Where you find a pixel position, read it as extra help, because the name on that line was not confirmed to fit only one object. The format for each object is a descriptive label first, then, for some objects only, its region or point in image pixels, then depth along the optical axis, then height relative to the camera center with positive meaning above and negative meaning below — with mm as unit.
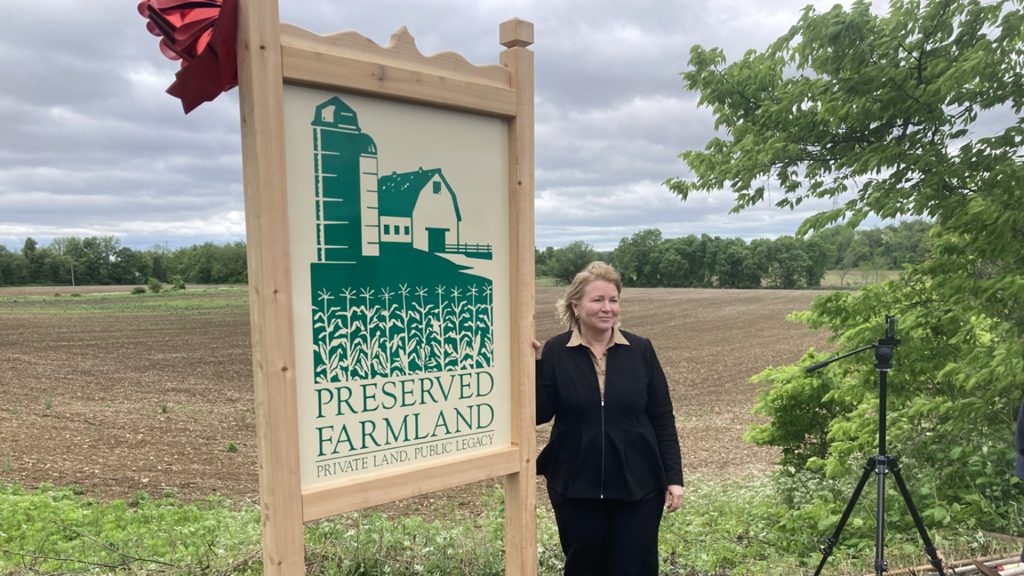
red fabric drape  2154 +777
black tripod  3436 -1171
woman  2934 -825
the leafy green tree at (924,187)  4191 +517
